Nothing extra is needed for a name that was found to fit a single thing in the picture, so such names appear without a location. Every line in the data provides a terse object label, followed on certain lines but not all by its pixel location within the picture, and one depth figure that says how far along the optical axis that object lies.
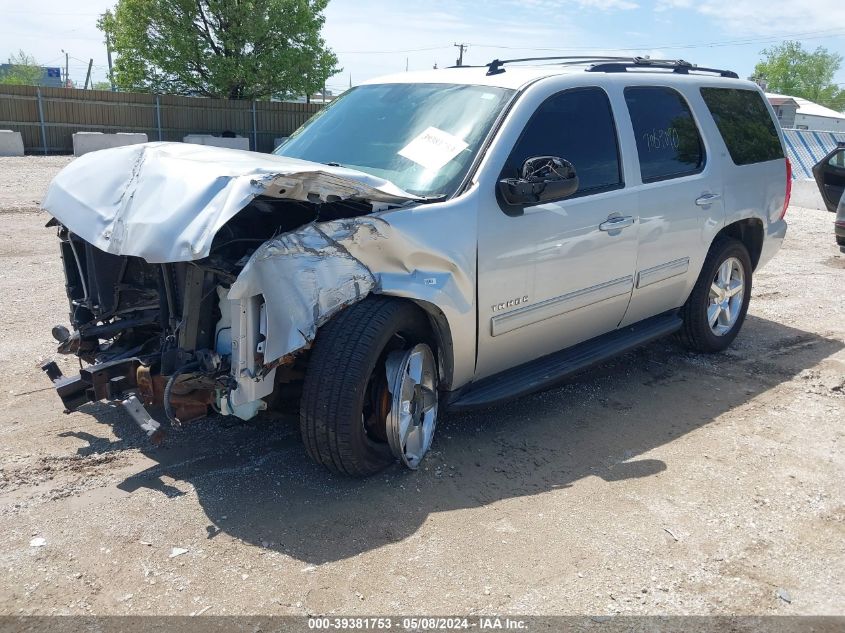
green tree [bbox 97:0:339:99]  28.83
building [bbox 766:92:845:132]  52.92
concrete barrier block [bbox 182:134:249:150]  24.20
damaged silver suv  3.32
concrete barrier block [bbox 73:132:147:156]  22.78
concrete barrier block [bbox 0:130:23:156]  22.59
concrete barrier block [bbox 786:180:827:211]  17.52
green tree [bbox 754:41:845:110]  81.25
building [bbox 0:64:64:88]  81.12
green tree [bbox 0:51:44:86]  72.75
